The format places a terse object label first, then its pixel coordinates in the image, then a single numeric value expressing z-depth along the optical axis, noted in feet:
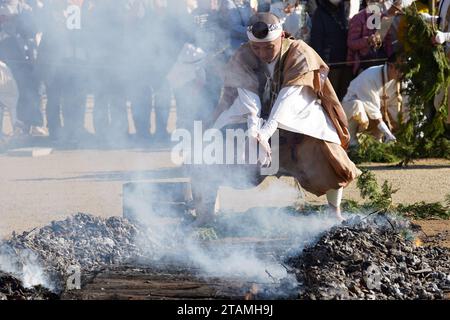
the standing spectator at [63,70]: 29.53
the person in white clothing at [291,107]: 26.76
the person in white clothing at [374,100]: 41.50
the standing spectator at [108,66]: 30.50
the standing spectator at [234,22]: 38.78
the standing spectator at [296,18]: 44.14
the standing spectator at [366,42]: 43.62
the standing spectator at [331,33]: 44.88
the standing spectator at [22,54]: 29.63
